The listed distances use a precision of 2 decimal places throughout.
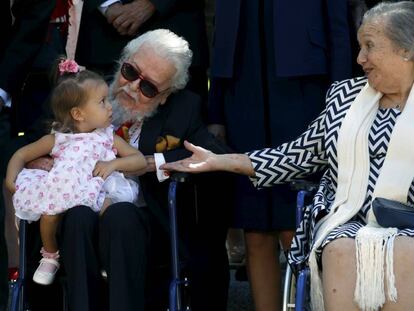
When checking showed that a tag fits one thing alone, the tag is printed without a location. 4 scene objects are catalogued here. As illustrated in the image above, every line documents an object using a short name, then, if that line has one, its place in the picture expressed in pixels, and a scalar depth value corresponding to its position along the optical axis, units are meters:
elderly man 11.31
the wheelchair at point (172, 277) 10.65
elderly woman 9.59
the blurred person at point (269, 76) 11.77
